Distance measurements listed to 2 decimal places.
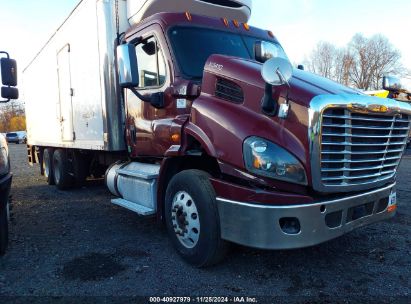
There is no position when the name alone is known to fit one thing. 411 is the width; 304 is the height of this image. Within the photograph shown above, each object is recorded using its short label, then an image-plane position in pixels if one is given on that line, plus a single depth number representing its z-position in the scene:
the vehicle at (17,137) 48.69
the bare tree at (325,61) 59.56
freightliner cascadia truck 3.31
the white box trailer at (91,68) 5.54
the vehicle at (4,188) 4.11
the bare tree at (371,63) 60.50
